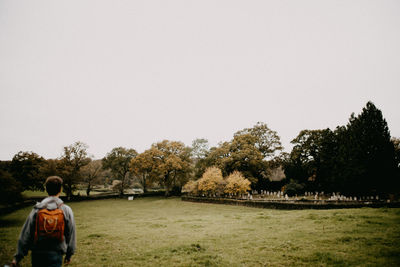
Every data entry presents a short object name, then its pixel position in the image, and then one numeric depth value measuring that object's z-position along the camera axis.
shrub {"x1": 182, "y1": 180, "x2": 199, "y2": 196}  33.72
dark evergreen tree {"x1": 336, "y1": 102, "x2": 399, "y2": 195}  24.53
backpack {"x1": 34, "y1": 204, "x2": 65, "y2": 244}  3.31
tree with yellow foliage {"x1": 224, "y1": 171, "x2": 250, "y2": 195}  27.41
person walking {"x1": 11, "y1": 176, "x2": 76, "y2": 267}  3.29
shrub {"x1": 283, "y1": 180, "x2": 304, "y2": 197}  32.29
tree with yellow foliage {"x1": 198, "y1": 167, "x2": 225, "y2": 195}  29.38
